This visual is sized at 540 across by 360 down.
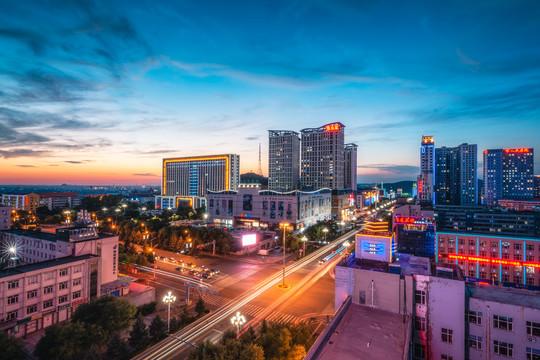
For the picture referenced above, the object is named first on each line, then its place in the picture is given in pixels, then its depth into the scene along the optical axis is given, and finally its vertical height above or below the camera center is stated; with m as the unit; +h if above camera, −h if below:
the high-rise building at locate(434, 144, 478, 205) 170.00 +6.79
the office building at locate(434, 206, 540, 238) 87.88 -11.59
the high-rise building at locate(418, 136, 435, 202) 176.88 +11.49
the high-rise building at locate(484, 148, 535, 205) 171.00 +7.73
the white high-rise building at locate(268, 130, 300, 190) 163.38 +15.32
